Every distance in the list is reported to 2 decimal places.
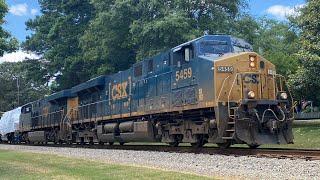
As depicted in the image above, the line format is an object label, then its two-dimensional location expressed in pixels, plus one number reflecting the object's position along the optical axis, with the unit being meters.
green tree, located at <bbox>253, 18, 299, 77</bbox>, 36.81
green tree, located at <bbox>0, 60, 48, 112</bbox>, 89.38
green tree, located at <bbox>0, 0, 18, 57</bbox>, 18.32
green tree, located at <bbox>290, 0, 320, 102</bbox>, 24.73
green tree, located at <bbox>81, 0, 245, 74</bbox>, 34.03
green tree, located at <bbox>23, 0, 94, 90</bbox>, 49.16
